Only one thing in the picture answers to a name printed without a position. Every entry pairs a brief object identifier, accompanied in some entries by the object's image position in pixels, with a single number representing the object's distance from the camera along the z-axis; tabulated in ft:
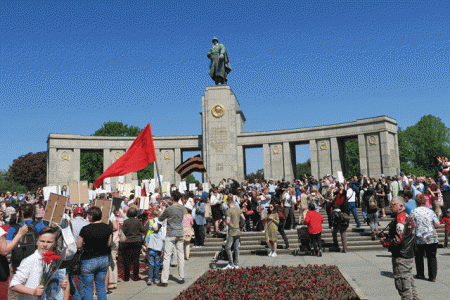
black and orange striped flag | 67.51
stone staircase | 44.93
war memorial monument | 121.39
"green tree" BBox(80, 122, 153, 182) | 174.09
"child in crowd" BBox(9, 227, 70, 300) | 11.79
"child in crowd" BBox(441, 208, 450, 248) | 38.75
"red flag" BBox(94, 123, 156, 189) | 35.40
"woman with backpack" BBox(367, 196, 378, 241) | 44.75
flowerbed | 23.88
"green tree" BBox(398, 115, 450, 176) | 181.78
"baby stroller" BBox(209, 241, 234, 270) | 35.53
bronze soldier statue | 121.49
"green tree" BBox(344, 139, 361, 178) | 190.37
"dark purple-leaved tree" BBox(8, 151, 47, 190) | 195.72
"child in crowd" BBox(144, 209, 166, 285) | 30.12
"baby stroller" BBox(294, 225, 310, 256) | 42.48
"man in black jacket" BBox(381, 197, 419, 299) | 18.92
